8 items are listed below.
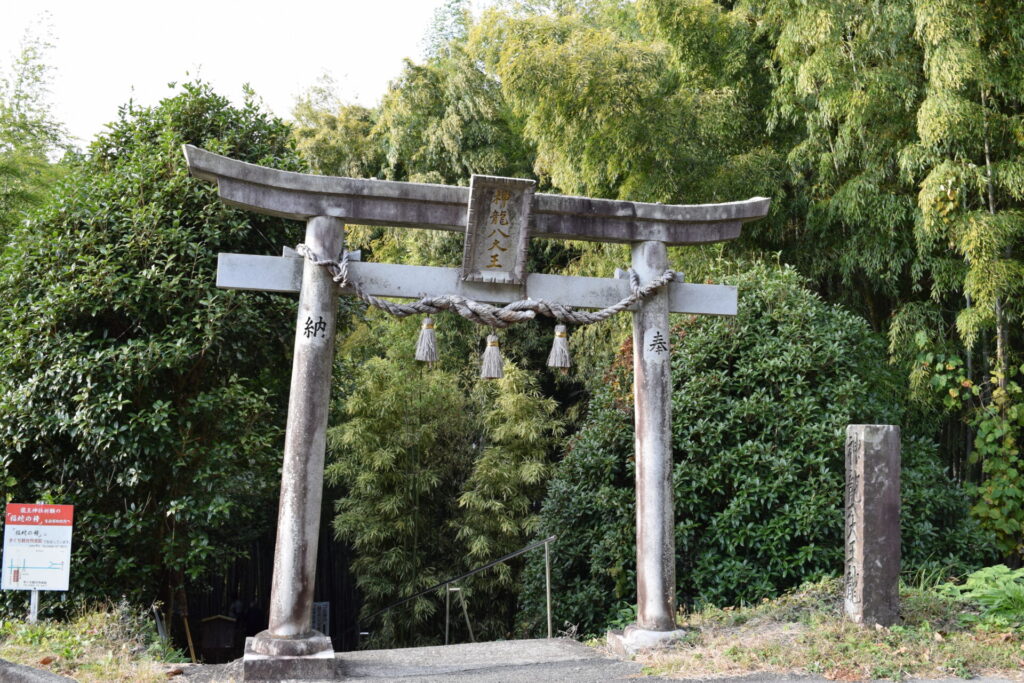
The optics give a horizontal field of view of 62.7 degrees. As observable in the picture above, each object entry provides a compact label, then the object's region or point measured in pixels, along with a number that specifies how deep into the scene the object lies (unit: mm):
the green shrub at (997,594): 4902
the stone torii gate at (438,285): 4590
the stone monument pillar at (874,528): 4785
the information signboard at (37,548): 4977
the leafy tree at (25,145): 8516
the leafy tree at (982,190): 6438
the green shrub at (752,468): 5891
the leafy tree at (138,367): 5590
